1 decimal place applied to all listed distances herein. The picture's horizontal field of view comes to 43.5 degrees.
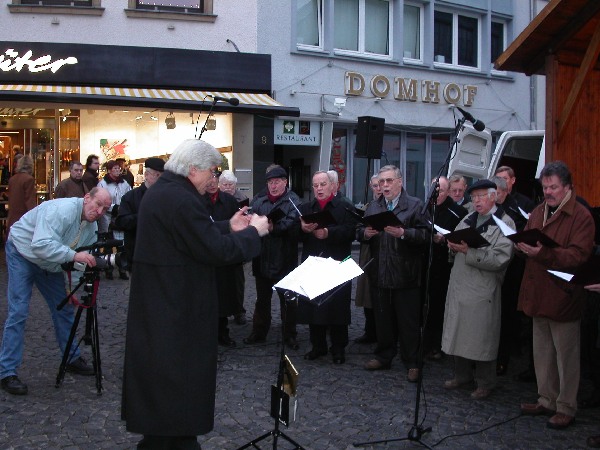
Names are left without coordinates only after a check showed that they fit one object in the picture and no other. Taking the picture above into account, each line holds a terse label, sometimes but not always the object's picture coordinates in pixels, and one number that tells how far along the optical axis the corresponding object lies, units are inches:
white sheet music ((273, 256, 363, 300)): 184.1
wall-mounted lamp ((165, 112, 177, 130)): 636.1
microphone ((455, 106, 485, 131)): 241.0
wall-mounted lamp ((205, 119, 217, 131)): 644.7
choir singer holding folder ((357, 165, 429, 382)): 261.9
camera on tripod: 230.7
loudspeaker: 481.4
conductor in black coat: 156.0
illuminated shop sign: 591.2
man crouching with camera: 223.6
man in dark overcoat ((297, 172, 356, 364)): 282.0
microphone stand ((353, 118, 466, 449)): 200.2
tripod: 237.5
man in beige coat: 235.1
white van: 415.5
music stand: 182.2
